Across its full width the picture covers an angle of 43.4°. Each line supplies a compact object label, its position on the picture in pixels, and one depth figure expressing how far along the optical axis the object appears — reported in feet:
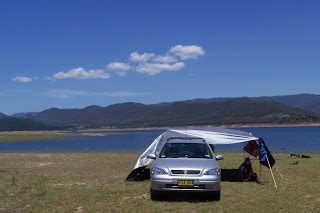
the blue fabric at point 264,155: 52.44
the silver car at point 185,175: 36.98
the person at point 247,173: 53.56
